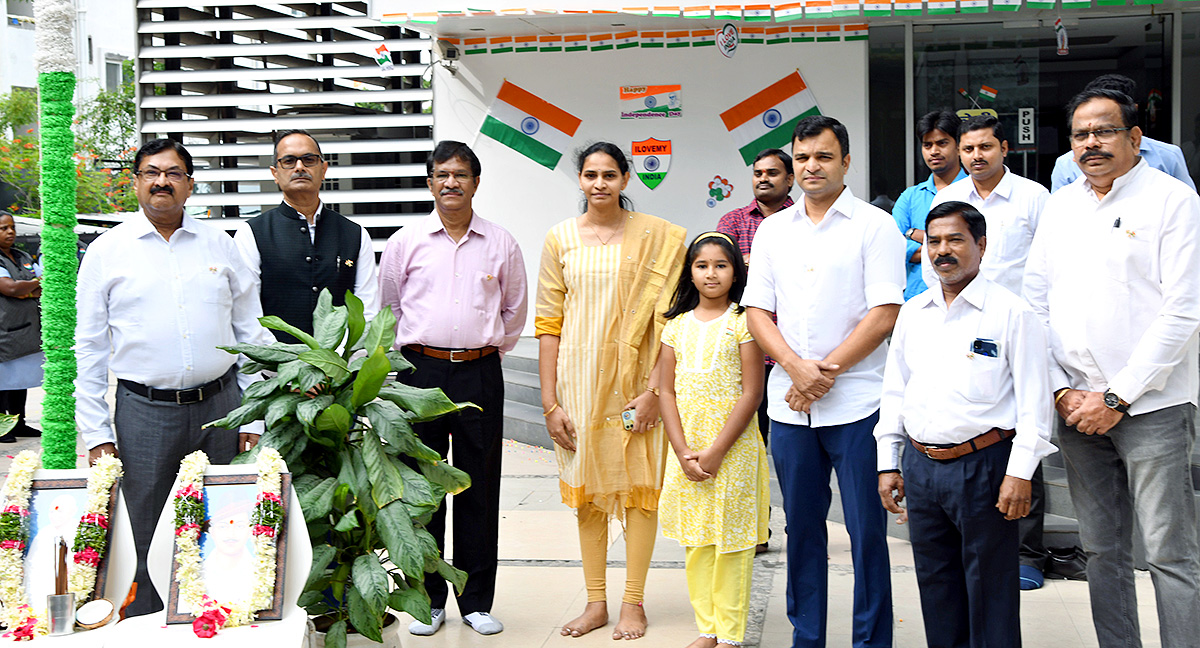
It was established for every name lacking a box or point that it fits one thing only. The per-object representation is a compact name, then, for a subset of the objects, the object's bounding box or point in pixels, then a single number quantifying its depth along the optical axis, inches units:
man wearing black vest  157.8
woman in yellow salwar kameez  159.2
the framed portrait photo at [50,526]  109.2
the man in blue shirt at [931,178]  192.2
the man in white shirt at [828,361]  135.6
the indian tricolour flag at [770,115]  335.0
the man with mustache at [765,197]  193.6
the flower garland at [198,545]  108.2
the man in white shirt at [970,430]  119.7
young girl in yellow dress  143.7
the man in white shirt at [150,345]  140.6
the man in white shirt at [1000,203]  169.9
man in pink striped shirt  160.6
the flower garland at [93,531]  109.7
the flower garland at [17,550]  105.6
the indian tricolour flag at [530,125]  355.6
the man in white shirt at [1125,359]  118.1
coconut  107.6
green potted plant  121.8
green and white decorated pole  127.5
